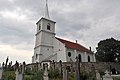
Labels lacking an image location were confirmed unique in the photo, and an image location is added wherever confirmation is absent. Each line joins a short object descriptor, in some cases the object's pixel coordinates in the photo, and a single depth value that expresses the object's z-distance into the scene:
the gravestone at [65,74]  7.21
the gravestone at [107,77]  4.75
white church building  19.25
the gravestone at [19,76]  6.31
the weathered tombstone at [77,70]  6.34
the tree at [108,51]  21.43
